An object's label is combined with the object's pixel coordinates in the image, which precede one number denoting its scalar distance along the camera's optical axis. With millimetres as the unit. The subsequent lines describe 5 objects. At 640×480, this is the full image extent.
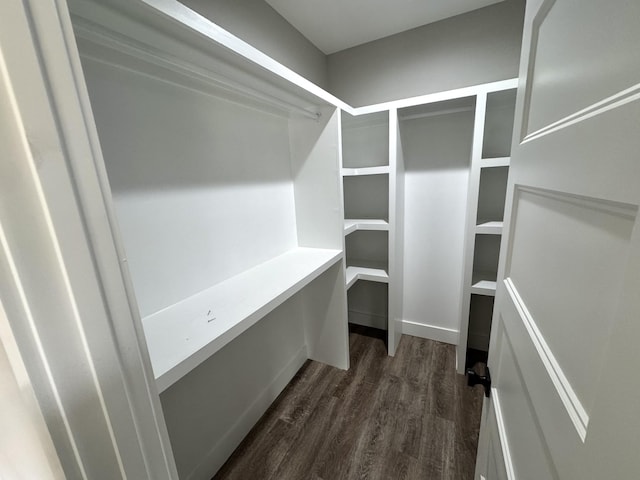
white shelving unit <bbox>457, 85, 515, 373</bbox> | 1447
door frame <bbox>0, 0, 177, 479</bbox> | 268
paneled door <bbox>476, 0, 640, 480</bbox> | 265
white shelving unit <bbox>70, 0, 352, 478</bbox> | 719
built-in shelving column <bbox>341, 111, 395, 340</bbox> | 1853
